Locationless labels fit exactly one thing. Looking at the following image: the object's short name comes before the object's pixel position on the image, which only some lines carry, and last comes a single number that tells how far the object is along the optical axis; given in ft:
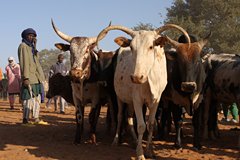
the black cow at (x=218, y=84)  26.81
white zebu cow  19.61
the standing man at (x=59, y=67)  44.47
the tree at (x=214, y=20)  105.19
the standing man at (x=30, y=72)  30.14
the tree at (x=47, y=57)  305.94
